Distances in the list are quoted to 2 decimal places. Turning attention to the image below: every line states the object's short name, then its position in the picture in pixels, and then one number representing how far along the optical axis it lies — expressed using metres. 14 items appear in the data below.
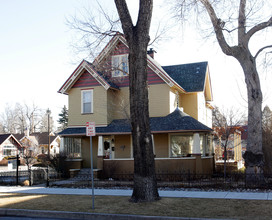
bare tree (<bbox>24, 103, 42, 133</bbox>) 77.00
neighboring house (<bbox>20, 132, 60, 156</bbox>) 57.86
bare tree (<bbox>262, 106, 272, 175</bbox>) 18.05
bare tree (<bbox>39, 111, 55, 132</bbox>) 92.34
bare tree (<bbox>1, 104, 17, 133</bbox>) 89.00
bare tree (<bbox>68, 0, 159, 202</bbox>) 11.81
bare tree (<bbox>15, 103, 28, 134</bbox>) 78.94
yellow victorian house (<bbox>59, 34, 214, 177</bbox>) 22.22
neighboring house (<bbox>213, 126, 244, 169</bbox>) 25.72
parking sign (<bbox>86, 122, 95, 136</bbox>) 11.62
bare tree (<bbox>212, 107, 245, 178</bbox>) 20.78
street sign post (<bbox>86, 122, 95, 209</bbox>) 11.62
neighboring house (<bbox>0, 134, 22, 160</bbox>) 50.56
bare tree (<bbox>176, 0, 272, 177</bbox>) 16.31
